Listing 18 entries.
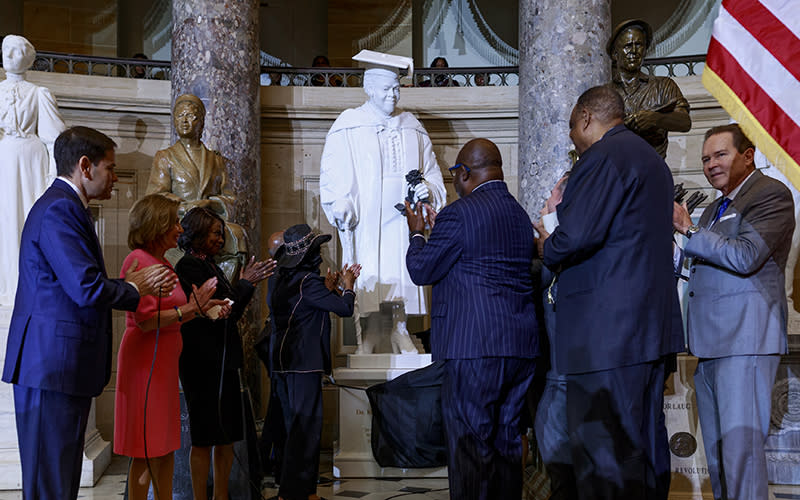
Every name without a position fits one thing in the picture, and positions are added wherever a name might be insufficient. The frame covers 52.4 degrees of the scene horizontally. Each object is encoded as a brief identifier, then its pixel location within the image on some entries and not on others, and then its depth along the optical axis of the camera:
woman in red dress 3.28
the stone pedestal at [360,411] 5.71
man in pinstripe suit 3.36
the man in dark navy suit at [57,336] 2.85
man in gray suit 3.54
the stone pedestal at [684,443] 4.46
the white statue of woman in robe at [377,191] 6.14
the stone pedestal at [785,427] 5.57
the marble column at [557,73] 6.85
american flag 2.71
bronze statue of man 4.52
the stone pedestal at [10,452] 5.17
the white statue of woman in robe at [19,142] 5.75
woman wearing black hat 4.61
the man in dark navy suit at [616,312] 2.90
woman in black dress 3.86
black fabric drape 5.21
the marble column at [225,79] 6.83
